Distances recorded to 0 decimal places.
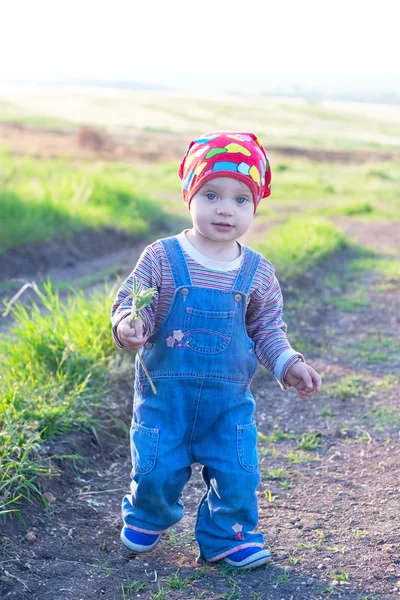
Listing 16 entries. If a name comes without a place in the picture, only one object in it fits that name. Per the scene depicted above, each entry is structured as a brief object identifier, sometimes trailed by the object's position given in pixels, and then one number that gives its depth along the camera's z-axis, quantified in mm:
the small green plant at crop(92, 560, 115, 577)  2789
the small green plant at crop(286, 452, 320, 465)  3792
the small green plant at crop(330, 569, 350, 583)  2717
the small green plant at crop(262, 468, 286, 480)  3629
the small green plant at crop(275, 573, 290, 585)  2725
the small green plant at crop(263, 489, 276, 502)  3404
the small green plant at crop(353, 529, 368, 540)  3019
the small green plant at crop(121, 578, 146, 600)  2676
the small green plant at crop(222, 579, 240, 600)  2617
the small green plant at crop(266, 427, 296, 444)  4071
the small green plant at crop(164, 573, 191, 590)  2691
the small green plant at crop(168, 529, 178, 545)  3088
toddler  2744
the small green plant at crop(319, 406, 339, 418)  4402
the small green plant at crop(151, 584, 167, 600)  2607
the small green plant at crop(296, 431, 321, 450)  3965
